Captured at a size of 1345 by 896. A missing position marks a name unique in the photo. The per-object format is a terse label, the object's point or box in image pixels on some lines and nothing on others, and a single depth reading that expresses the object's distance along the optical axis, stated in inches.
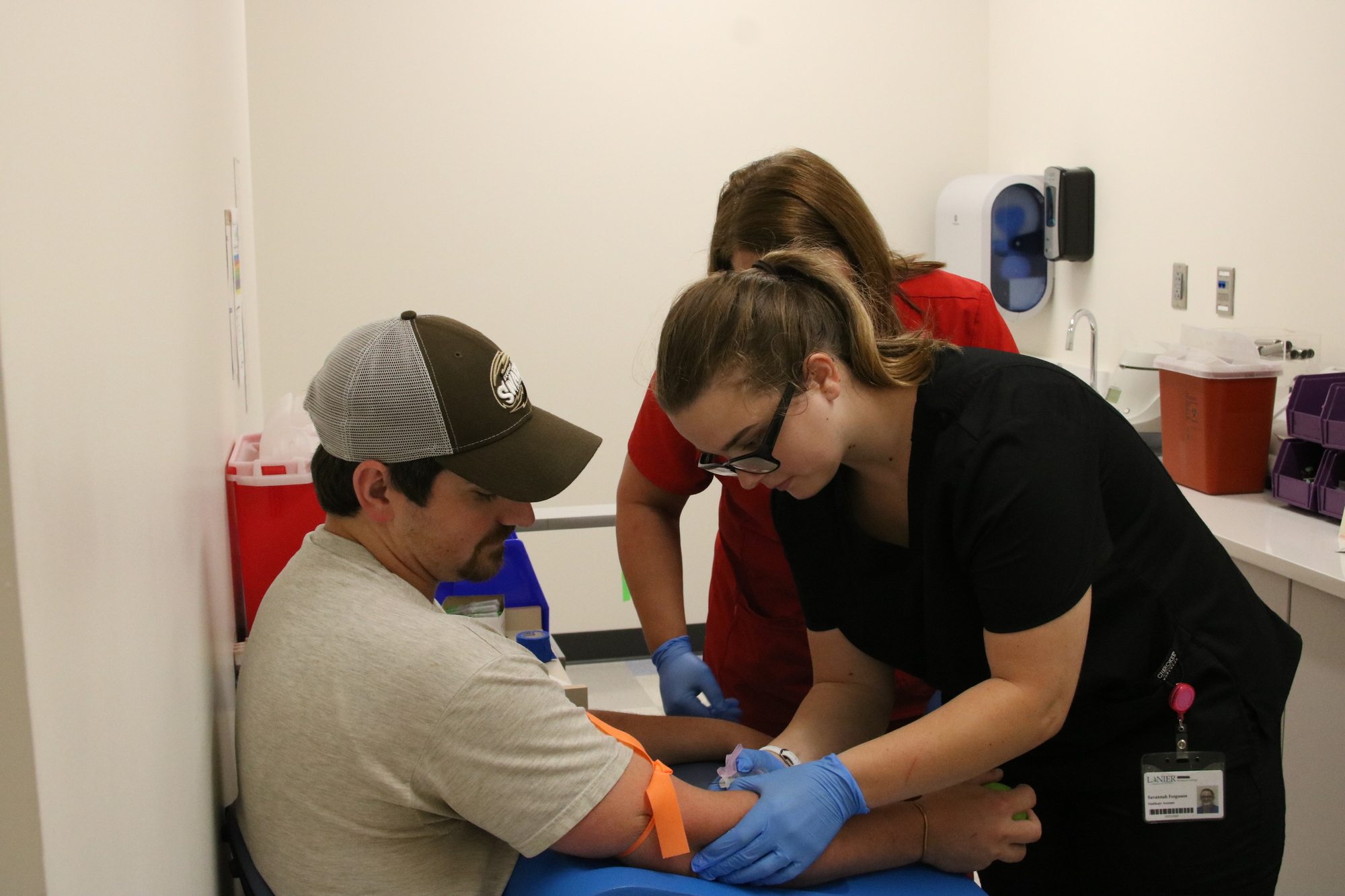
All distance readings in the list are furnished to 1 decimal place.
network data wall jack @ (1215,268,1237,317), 128.9
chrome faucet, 146.8
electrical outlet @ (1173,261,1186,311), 137.9
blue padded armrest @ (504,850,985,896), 44.4
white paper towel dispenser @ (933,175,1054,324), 162.1
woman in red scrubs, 67.1
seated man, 42.9
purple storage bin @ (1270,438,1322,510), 108.4
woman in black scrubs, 46.5
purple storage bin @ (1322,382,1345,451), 101.7
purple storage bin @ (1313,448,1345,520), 103.4
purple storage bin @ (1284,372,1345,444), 105.0
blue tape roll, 75.5
